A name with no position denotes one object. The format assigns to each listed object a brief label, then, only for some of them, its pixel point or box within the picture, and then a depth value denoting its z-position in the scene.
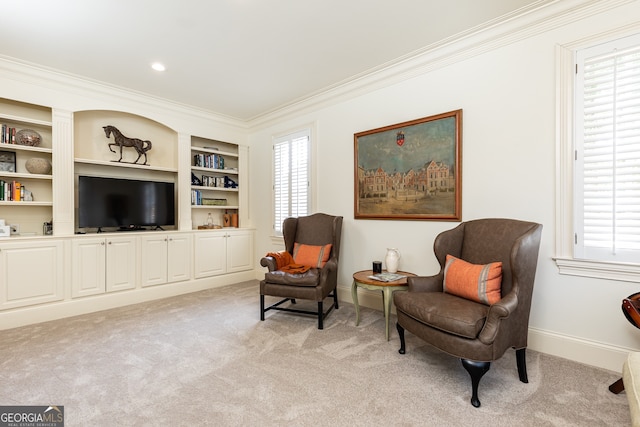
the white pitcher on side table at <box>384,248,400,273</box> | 3.03
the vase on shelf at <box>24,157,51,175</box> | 3.33
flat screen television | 3.66
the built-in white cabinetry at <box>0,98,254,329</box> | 3.21
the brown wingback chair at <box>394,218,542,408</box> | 1.80
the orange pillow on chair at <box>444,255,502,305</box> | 2.08
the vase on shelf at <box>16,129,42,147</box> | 3.28
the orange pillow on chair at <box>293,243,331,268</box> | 3.43
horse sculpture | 3.97
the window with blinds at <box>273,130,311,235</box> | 4.34
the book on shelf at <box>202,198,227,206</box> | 4.88
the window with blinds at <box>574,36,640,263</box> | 2.04
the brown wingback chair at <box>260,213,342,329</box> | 2.99
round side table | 2.62
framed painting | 2.89
